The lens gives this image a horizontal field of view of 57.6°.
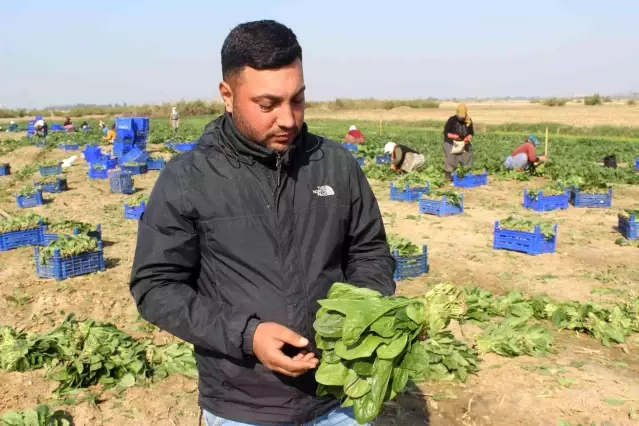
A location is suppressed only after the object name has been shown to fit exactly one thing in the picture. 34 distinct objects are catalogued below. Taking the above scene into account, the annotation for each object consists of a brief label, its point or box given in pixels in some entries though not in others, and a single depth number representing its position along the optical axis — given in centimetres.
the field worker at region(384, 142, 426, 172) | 1747
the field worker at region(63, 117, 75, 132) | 3922
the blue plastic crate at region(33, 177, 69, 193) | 1591
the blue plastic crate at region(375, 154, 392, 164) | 1984
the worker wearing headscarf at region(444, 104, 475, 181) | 1521
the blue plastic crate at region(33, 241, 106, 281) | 842
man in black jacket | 207
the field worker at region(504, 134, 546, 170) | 1677
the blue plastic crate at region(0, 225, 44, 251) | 1012
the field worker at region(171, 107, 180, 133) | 3288
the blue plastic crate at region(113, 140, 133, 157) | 2379
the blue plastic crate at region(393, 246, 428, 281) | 831
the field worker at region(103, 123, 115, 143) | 2981
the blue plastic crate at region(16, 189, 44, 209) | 1428
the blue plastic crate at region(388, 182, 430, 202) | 1392
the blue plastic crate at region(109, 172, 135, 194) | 1586
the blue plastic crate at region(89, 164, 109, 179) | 1847
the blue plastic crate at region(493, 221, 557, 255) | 950
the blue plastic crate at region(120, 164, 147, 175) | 1858
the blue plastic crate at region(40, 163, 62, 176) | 1825
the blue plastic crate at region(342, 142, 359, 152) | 2283
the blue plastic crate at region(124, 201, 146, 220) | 1252
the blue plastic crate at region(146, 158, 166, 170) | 2019
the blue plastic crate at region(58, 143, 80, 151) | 2835
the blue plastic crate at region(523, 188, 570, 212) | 1280
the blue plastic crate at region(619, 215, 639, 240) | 1020
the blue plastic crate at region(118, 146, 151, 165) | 2020
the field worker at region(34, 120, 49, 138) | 3390
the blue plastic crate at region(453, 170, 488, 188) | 1562
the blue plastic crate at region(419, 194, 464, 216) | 1231
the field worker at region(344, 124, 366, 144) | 2479
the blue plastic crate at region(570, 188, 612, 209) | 1298
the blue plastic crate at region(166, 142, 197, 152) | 2428
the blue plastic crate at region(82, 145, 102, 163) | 2133
